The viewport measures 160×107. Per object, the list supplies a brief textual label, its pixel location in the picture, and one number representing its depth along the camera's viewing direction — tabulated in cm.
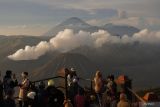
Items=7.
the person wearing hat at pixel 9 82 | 993
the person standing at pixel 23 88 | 1026
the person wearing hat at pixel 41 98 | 954
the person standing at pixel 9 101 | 922
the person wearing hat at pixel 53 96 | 951
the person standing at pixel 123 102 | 910
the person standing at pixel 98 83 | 1080
